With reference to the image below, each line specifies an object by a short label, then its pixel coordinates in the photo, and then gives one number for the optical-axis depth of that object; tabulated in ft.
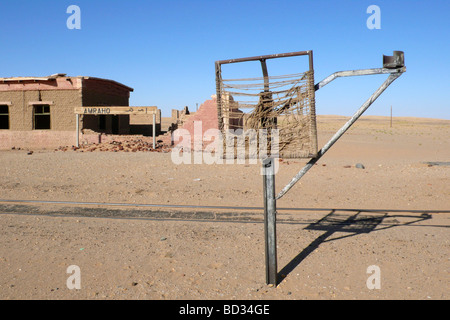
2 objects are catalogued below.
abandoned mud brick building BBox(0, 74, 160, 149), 61.16
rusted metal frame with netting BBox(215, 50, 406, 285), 12.50
